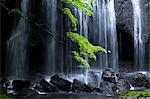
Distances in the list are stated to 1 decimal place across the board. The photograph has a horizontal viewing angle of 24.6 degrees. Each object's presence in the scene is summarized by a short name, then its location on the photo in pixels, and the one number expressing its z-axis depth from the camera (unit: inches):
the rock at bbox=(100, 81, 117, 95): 683.7
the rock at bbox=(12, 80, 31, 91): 669.9
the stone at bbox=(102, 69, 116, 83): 720.8
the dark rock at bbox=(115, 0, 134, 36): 933.8
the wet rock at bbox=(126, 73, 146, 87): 798.5
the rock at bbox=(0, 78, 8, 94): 623.5
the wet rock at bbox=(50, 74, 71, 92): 702.5
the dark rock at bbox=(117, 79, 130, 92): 706.9
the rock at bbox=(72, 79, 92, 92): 686.5
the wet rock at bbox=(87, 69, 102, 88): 799.6
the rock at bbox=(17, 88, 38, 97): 613.6
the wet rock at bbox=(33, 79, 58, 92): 689.0
